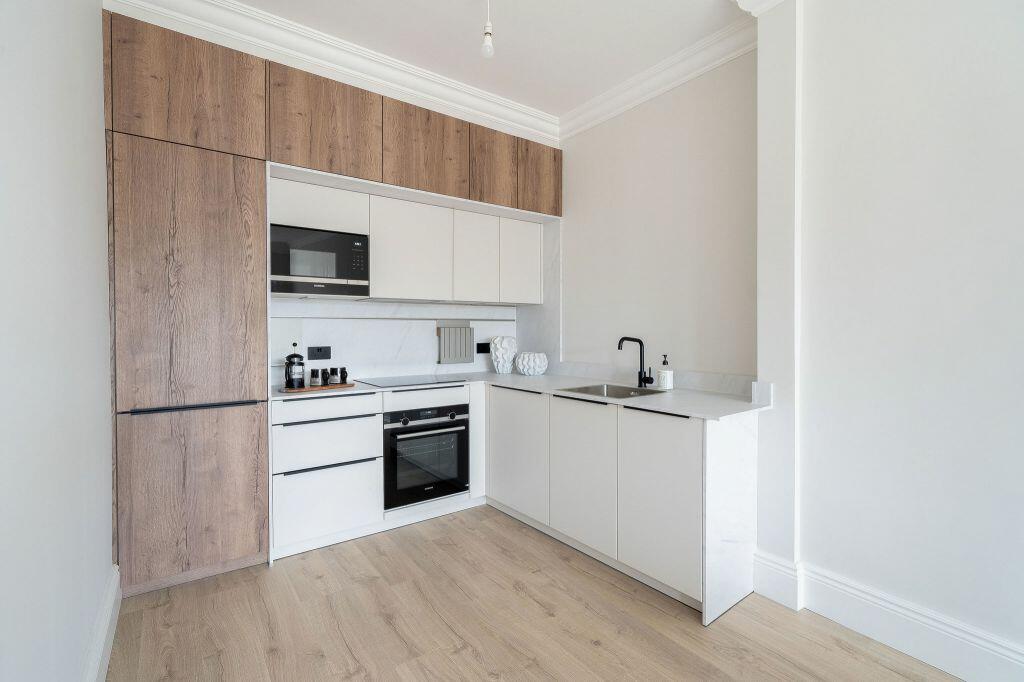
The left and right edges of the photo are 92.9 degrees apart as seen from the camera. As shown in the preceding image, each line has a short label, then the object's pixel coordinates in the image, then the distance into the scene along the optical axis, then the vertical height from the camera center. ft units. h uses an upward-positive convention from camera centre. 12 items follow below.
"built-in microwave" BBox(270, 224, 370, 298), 8.57 +1.34
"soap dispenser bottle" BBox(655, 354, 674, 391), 9.19 -0.85
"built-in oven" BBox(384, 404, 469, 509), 9.43 -2.43
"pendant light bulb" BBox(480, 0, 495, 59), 6.72 +4.03
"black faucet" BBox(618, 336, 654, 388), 9.56 -0.88
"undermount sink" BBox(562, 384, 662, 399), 9.40 -1.13
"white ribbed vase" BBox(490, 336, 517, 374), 12.21 -0.45
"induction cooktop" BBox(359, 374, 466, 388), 9.80 -0.98
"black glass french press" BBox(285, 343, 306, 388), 9.02 -0.68
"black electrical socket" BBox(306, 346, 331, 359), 9.99 -0.37
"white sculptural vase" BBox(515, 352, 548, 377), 11.89 -0.71
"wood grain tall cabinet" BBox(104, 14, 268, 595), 7.07 +0.49
